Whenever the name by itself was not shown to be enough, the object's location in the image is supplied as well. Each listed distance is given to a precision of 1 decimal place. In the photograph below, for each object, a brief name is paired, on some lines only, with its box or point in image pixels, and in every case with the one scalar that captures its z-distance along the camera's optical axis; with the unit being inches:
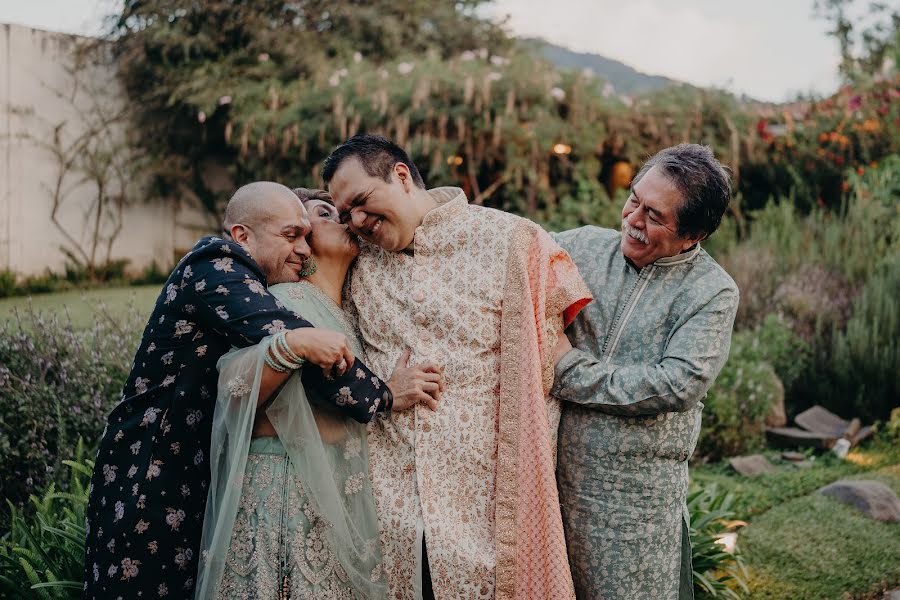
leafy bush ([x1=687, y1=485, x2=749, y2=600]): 145.3
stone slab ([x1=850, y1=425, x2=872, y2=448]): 258.4
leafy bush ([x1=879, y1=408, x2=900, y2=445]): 254.2
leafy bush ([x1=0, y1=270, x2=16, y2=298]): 219.1
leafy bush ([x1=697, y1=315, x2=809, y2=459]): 244.7
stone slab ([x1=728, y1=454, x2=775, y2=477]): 233.0
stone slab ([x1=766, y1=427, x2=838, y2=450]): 254.2
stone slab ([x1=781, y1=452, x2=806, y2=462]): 245.3
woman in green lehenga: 88.9
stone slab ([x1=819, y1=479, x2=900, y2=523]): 197.0
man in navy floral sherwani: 89.9
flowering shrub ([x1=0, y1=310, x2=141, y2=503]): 152.6
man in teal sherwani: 97.3
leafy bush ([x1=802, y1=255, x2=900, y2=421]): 269.4
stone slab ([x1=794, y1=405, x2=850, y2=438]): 263.1
